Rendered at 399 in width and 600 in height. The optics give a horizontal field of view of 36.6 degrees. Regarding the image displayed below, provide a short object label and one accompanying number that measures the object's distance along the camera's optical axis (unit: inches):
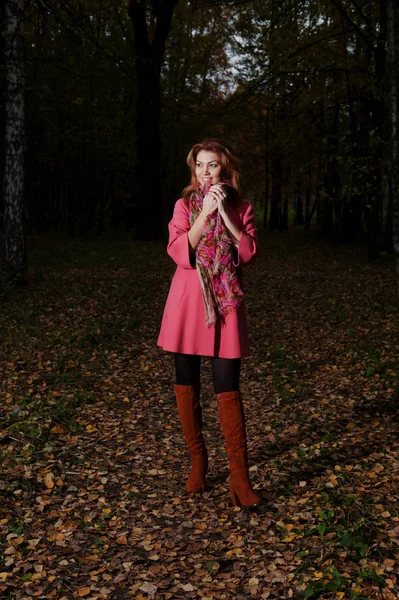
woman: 150.9
